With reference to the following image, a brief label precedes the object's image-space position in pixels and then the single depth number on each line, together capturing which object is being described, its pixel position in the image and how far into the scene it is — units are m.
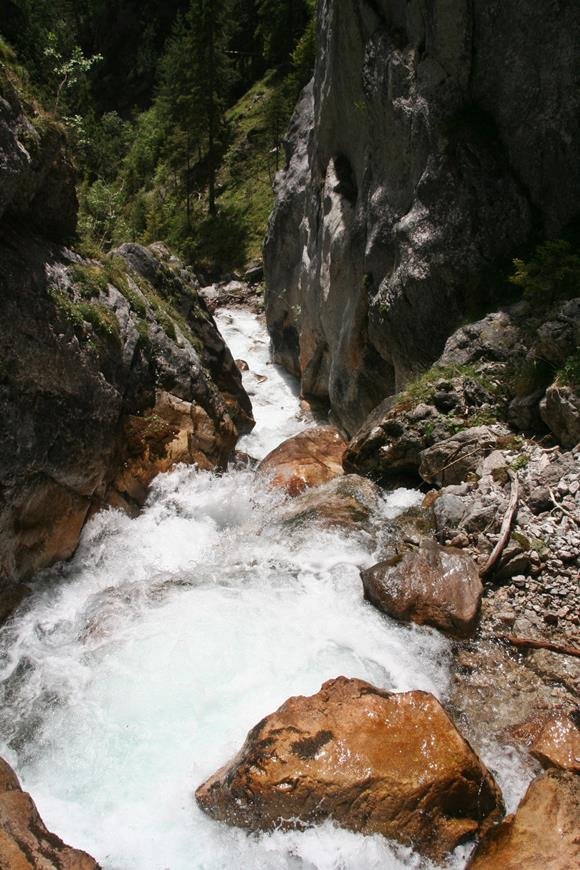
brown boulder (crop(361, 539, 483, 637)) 7.04
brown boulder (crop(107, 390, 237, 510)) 11.48
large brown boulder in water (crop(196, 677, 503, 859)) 4.97
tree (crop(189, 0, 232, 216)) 30.95
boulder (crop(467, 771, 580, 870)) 4.41
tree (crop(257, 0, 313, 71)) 38.91
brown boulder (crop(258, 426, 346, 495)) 12.63
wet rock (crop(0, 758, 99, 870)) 4.28
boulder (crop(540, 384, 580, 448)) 8.44
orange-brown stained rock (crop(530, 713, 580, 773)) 5.41
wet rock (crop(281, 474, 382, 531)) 9.75
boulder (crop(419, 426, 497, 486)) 9.45
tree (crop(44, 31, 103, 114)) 13.05
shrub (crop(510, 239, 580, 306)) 9.79
